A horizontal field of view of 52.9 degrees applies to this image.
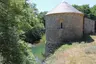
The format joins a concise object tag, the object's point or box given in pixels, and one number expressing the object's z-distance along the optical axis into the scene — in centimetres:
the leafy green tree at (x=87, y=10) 2366
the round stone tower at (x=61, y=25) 876
